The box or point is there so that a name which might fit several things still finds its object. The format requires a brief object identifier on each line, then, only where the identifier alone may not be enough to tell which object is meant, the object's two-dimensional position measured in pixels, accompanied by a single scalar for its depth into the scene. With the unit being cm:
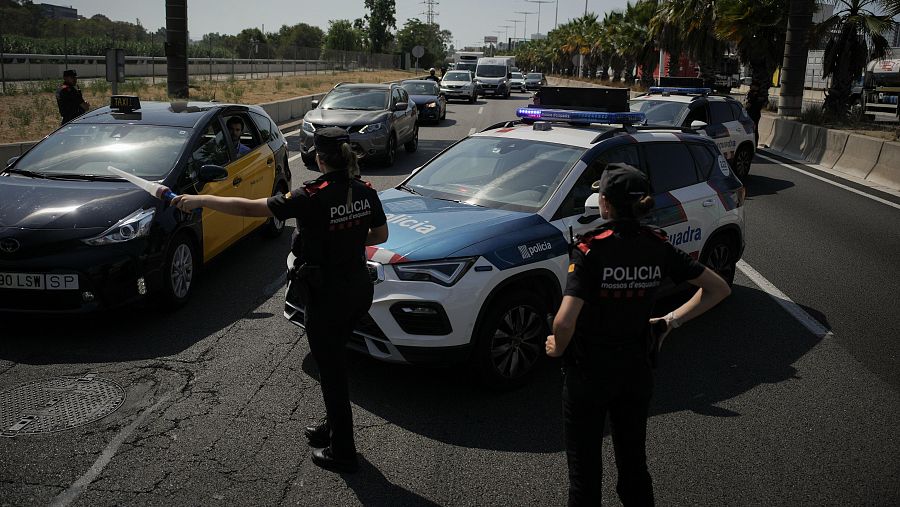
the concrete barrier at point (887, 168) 1465
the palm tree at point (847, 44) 2145
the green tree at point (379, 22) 9900
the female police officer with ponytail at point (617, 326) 299
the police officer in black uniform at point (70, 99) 1296
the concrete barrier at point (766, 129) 2197
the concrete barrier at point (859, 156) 1568
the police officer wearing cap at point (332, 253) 373
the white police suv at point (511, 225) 471
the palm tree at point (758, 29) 2553
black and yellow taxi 550
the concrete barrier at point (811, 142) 1833
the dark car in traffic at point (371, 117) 1495
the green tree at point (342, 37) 10491
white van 4312
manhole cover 438
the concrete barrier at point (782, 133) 2047
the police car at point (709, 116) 1330
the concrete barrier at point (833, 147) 1725
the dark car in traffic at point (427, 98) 2469
